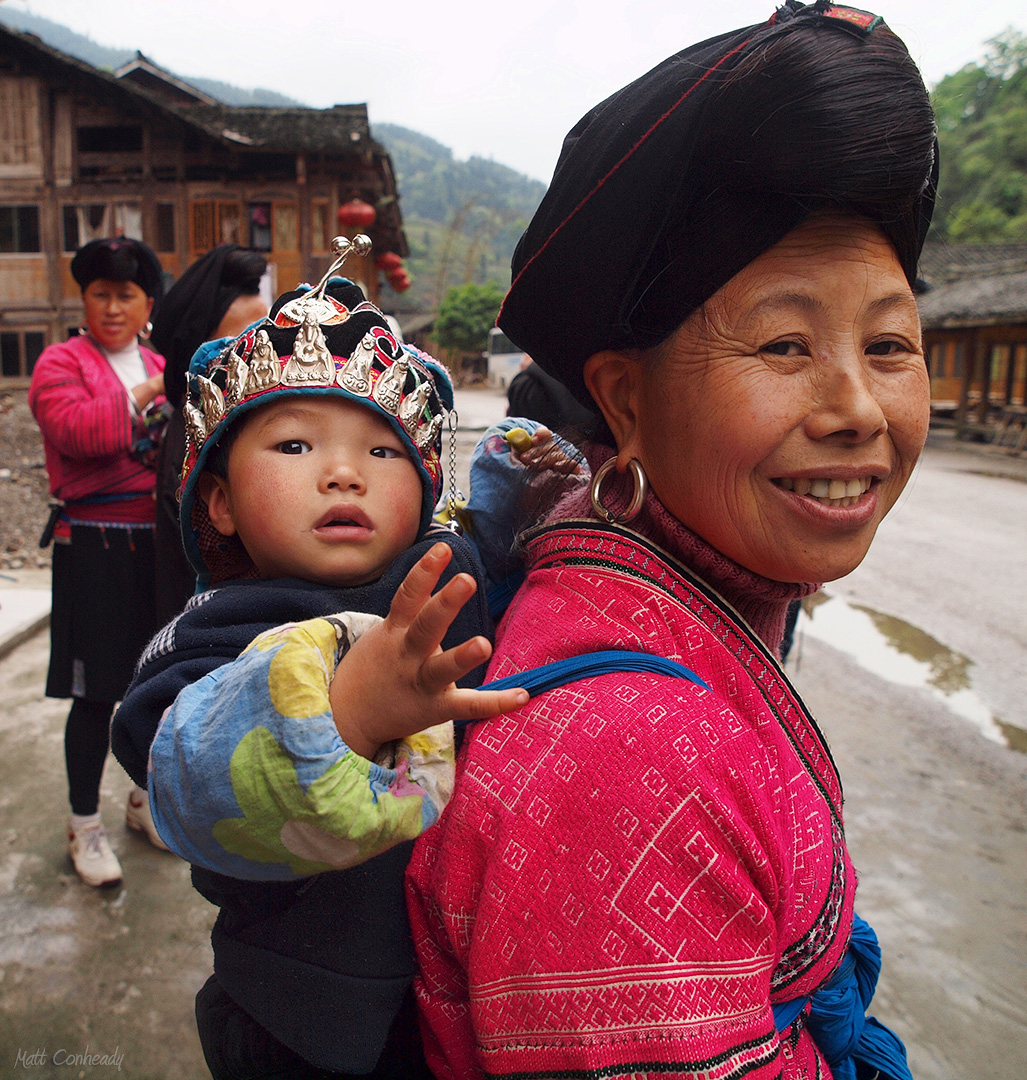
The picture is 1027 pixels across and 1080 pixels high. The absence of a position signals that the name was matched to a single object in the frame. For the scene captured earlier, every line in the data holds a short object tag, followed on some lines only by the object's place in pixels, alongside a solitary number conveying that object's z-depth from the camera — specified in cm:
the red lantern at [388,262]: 2077
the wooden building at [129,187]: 1545
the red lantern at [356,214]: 1466
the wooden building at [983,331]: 1936
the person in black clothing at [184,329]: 272
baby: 79
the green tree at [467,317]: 4133
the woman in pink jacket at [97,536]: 308
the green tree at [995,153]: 3294
